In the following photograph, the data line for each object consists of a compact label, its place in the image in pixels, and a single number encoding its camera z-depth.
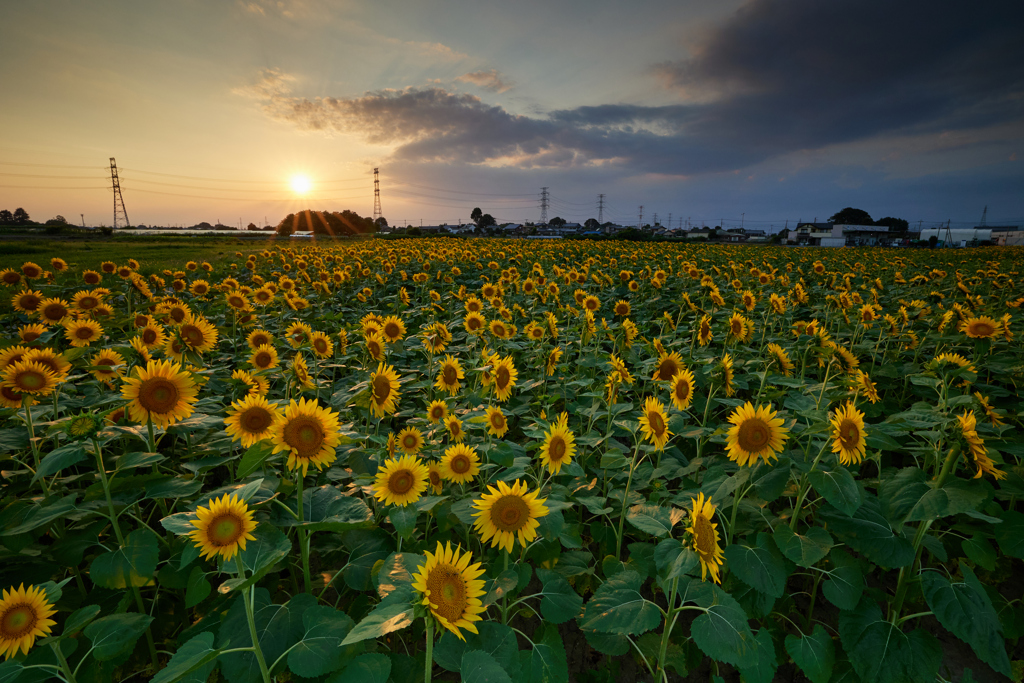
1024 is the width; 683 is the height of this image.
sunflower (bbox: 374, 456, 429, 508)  1.99
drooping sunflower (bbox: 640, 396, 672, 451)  2.44
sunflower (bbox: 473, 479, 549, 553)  1.83
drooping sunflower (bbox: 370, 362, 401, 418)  2.62
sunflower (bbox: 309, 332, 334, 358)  3.87
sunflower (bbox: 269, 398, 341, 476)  1.83
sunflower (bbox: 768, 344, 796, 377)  3.29
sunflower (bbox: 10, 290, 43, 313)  4.53
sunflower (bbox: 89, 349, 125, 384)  2.87
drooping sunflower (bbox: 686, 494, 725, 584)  1.58
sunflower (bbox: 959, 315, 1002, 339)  4.30
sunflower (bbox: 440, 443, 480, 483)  2.33
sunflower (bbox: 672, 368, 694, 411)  3.03
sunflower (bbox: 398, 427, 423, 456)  2.33
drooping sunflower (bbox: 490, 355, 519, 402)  3.34
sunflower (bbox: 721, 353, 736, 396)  3.08
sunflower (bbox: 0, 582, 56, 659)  1.46
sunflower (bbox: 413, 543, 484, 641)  1.32
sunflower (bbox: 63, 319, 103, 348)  3.57
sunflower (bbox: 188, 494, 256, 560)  1.55
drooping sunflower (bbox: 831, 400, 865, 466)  2.03
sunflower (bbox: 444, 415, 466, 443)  2.64
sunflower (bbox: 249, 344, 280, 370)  3.50
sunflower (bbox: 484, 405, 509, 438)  2.71
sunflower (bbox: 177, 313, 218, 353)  3.47
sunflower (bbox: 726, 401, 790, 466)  2.13
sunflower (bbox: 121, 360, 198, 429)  2.13
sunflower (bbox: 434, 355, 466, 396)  3.61
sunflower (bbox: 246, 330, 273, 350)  3.95
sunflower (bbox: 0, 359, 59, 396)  2.30
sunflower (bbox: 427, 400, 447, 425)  2.95
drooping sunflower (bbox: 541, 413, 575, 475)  2.46
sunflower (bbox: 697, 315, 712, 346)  4.64
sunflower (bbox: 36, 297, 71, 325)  3.89
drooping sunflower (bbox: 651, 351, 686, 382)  3.39
